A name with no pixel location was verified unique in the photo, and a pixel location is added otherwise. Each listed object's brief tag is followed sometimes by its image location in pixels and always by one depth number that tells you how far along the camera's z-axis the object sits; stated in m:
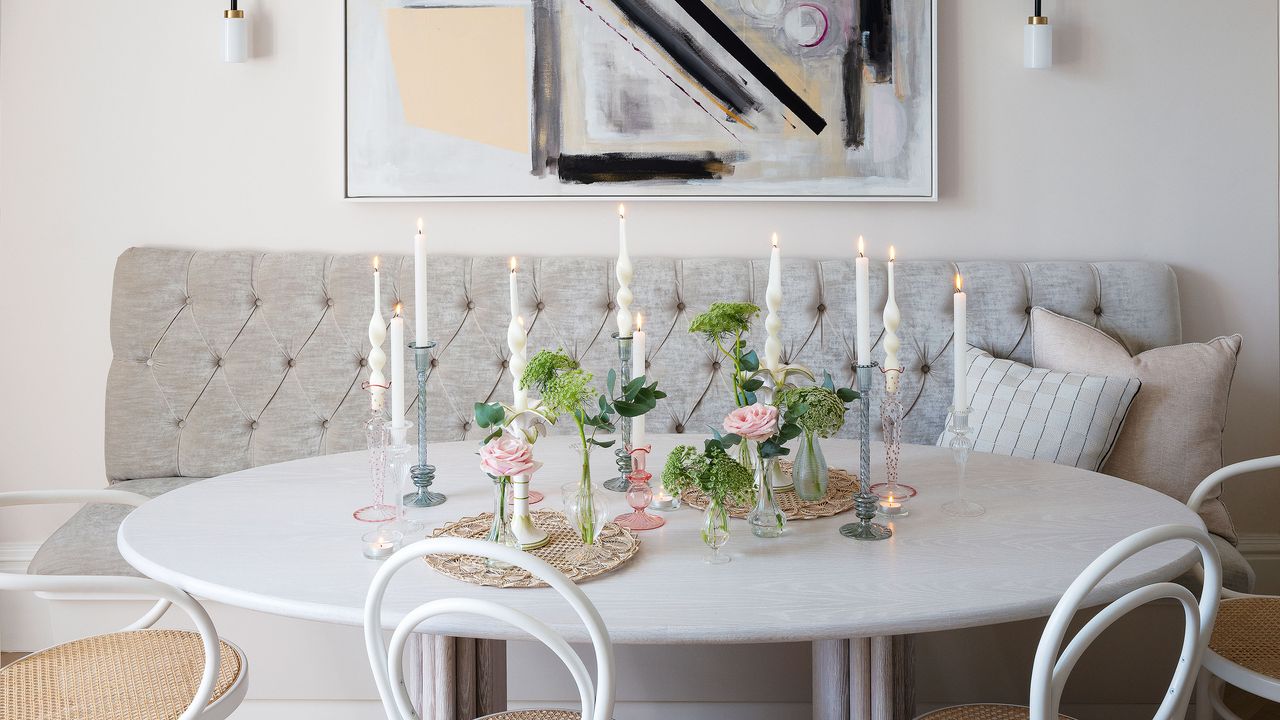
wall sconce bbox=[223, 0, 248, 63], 2.65
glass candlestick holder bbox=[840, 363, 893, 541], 1.45
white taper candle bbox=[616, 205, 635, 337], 1.62
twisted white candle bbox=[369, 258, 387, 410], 1.50
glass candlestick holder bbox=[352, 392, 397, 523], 1.47
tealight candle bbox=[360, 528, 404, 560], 1.37
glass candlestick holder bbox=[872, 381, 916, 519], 1.50
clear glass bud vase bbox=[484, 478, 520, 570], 1.34
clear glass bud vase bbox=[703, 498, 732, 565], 1.37
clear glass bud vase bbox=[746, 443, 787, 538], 1.47
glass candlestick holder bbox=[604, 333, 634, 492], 1.72
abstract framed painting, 2.68
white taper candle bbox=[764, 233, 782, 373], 1.55
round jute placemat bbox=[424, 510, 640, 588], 1.29
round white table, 1.18
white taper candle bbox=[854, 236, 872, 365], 1.45
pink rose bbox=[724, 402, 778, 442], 1.39
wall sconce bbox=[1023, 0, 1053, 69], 2.66
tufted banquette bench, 2.57
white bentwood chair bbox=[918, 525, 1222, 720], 1.08
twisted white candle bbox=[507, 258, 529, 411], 1.41
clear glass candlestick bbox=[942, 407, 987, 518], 1.52
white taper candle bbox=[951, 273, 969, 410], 1.50
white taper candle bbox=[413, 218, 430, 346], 1.60
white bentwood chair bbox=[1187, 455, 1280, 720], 1.58
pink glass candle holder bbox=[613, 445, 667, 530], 1.49
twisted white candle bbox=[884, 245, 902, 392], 1.44
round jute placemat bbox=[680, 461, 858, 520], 1.57
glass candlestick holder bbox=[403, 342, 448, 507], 1.62
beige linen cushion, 2.30
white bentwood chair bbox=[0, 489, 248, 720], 1.36
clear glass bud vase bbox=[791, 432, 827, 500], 1.60
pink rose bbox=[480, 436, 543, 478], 1.29
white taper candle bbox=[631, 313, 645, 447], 1.59
